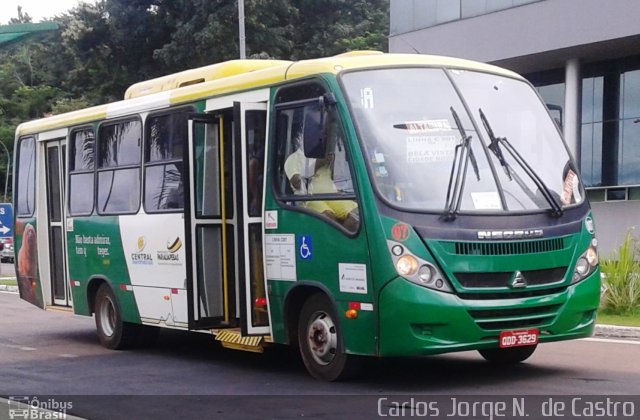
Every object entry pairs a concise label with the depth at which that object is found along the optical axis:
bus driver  9.78
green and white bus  9.39
